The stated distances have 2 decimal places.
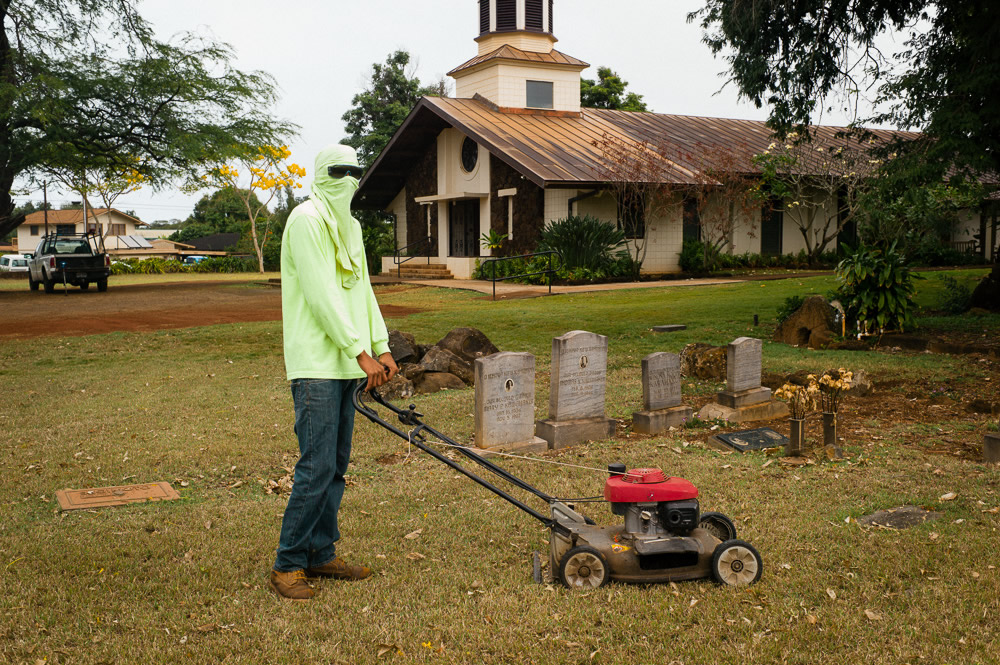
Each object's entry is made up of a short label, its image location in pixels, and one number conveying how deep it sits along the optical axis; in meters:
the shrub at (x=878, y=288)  12.16
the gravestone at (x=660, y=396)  7.78
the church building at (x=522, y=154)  26.16
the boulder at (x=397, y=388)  9.41
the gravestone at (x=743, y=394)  8.11
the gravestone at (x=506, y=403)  7.05
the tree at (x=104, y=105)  24.14
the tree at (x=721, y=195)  26.56
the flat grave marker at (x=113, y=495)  5.77
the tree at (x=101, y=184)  27.30
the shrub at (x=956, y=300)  15.14
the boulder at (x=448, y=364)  10.09
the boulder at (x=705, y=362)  9.81
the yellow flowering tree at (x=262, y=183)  42.97
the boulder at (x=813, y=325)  12.41
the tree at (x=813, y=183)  26.70
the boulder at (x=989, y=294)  14.90
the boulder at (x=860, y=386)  8.84
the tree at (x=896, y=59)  11.06
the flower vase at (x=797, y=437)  6.70
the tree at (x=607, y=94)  42.06
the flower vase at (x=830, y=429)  6.77
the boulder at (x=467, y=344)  10.37
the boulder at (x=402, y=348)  10.27
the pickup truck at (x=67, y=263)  26.28
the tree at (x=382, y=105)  43.75
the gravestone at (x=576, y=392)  7.38
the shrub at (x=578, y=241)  24.70
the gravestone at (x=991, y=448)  6.25
